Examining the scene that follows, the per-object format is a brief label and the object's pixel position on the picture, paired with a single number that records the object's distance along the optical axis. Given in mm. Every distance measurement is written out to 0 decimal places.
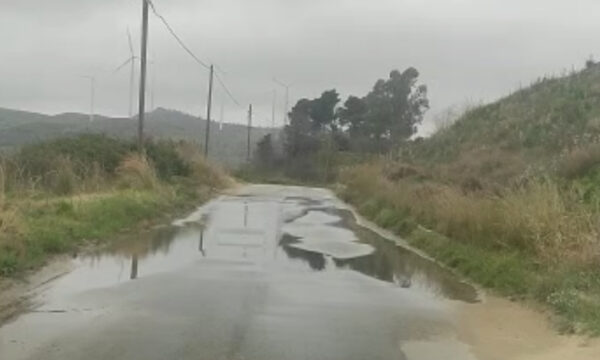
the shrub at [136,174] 29203
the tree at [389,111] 85000
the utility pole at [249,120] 86750
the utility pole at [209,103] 60406
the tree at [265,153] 83000
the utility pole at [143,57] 31500
